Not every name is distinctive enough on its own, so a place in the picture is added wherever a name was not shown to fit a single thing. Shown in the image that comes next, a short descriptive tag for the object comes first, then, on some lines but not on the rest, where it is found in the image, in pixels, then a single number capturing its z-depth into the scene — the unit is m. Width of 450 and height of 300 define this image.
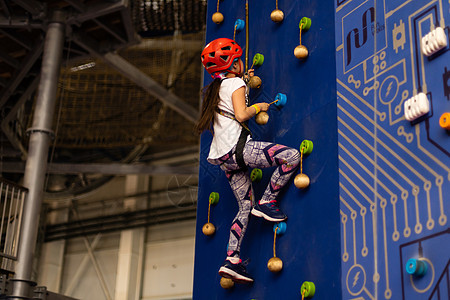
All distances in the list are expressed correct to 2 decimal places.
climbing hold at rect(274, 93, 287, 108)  3.58
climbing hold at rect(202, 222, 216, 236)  3.78
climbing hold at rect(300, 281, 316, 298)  2.93
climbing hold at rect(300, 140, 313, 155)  3.24
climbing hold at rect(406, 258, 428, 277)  2.41
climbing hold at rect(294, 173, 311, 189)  3.15
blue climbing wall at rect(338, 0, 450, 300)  2.47
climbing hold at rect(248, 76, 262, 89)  3.80
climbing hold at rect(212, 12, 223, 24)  4.33
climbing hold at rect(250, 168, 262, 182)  3.59
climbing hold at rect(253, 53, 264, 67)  3.89
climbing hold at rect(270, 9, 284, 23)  3.76
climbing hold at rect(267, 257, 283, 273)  3.17
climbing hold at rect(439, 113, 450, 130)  2.44
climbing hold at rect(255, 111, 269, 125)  3.47
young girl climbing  3.29
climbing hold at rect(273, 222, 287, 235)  3.29
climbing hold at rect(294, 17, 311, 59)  3.45
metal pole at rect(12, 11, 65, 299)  6.28
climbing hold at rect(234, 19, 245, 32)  4.17
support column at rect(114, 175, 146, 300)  11.97
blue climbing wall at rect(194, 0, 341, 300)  3.03
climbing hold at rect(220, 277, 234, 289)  3.51
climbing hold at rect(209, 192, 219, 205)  3.93
